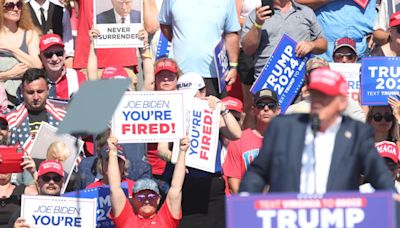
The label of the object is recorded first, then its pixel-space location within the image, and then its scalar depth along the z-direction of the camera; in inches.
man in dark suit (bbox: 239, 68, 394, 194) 767.7
